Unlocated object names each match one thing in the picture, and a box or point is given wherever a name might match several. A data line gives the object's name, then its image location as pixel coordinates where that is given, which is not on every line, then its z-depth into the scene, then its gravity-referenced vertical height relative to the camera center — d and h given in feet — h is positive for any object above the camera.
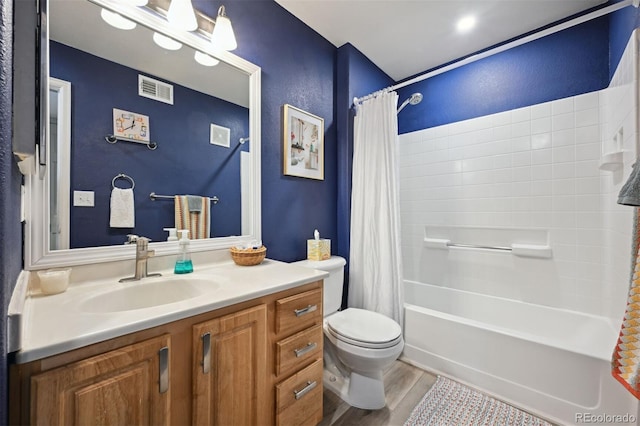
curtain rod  3.89 +3.26
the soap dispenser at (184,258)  3.95 -0.67
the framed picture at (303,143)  5.79 +1.72
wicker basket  4.55 -0.72
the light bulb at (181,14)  3.92 +3.11
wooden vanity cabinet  1.91 -1.51
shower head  6.24 +2.83
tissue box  5.94 -0.81
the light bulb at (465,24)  6.22 +4.73
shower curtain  6.20 +0.04
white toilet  4.42 -2.35
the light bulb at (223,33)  4.36 +3.14
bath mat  4.42 -3.57
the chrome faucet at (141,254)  3.60 -0.55
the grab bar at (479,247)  6.92 -0.93
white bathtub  4.14 -2.76
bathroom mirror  3.21 +1.23
